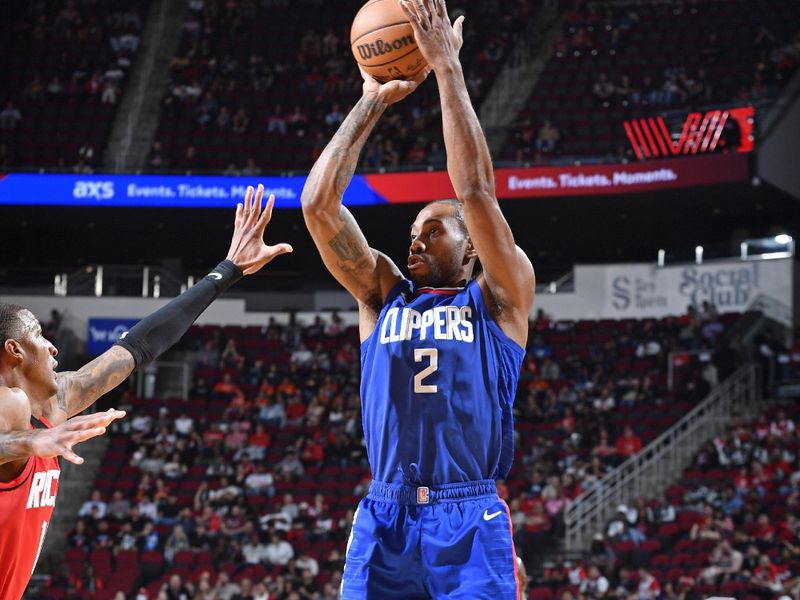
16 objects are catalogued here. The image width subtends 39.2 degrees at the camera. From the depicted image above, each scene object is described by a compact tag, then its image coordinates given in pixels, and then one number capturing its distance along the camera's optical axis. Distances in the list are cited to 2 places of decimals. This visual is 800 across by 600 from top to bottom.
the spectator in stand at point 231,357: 21.52
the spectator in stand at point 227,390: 20.62
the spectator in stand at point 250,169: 22.30
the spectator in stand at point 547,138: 22.27
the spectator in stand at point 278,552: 15.62
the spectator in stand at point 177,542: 16.06
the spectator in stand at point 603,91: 23.09
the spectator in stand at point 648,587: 13.59
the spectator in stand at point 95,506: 17.36
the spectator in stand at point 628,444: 17.56
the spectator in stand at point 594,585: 13.84
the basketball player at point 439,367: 3.88
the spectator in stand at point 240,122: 23.95
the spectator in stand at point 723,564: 13.64
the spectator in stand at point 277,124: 23.91
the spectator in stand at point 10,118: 23.77
